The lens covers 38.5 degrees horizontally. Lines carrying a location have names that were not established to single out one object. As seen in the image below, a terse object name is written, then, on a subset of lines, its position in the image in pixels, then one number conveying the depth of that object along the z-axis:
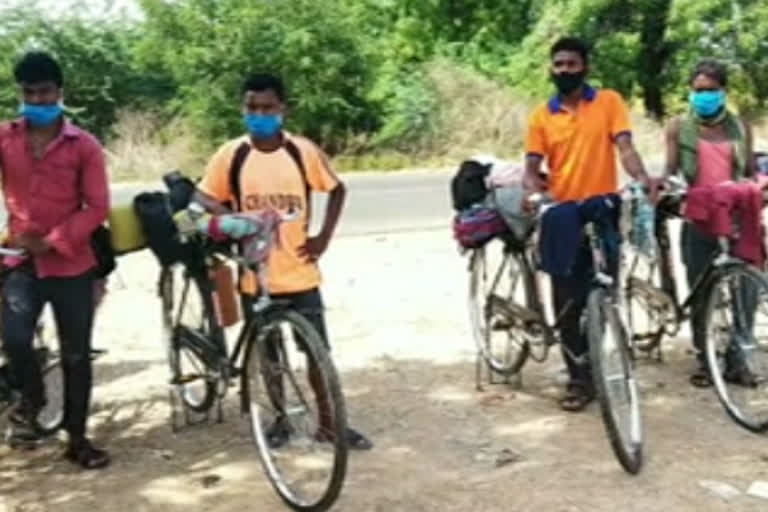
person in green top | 5.66
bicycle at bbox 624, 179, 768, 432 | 5.27
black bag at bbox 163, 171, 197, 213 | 5.35
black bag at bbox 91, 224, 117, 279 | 5.11
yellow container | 5.30
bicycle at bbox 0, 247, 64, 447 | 5.19
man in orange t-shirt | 4.87
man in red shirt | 4.77
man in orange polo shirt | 5.32
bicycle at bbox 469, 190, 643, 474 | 4.73
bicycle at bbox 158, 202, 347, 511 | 4.40
